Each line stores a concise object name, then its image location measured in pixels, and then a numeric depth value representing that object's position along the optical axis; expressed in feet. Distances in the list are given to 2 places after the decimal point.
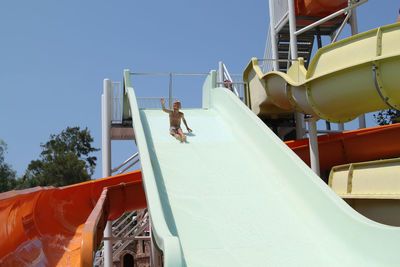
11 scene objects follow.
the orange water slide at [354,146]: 29.71
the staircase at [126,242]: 39.58
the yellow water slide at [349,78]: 21.57
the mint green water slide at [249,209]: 14.06
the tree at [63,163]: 143.64
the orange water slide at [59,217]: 13.82
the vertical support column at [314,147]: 28.66
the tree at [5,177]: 150.10
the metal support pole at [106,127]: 36.52
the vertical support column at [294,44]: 38.68
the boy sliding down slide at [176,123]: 26.16
